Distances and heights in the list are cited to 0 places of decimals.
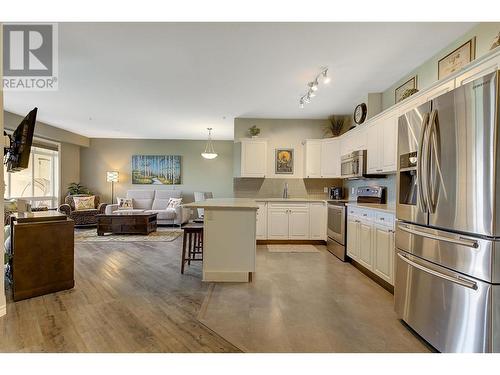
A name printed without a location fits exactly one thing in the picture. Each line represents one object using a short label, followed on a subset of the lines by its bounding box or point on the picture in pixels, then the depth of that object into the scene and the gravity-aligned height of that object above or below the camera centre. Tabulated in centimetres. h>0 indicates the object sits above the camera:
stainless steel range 406 -46
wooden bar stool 336 -55
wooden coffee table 599 -85
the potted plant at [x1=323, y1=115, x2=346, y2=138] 547 +136
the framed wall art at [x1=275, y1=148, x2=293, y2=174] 568 +61
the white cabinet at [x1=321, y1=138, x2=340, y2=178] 525 +64
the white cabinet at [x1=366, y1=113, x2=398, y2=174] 329 +62
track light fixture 333 +146
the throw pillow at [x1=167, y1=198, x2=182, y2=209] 745 -41
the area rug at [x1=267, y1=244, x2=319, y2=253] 467 -111
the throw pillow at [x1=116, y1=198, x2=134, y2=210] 734 -48
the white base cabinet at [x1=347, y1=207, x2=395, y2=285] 283 -63
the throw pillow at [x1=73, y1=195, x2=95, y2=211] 705 -44
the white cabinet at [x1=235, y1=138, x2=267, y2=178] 547 +66
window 613 +14
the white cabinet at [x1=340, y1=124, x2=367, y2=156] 416 +86
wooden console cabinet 261 -72
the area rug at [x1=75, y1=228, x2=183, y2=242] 548 -110
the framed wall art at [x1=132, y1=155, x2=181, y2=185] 829 +58
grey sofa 712 -52
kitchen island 318 -63
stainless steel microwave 407 +42
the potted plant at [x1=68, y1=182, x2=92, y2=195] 771 -7
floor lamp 796 +34
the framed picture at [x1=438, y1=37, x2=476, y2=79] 248 +134
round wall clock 441 +132
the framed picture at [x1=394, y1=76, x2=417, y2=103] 335 +140
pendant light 835 +132
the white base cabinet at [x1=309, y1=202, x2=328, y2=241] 512 -61
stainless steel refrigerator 147 -22
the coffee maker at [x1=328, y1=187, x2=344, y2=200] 537 -8
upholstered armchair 665 -68
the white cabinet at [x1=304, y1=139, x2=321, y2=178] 538 +64
